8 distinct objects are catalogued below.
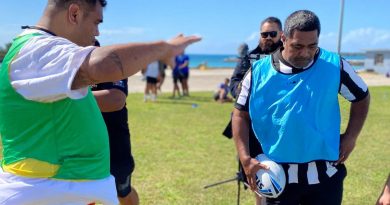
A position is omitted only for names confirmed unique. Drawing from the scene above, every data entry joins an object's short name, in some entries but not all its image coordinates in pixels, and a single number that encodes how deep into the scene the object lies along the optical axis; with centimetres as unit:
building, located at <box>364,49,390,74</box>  4816
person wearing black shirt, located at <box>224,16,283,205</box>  491
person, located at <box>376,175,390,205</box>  320
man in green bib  205
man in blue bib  327
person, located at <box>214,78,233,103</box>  1742
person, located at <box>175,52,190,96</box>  1909
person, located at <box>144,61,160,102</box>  1681
